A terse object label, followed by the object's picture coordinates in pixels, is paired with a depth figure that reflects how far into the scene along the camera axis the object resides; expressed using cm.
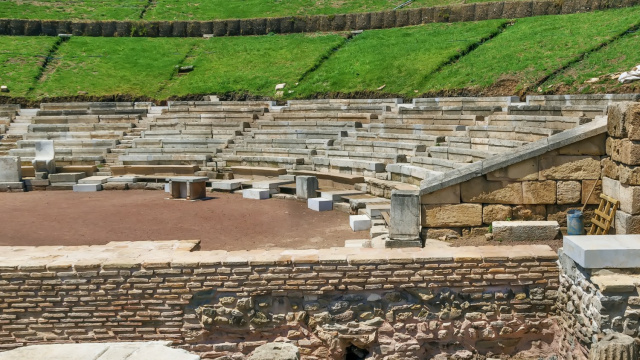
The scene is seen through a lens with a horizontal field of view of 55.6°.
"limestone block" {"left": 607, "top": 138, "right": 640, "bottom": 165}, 900
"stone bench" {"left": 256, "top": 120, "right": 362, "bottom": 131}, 1977
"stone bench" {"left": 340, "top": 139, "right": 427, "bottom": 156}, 1637
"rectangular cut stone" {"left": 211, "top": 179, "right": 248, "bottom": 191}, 1717
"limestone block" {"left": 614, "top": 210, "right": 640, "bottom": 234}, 916
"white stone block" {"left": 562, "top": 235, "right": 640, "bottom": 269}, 733
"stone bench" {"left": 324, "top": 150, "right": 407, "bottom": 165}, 1614
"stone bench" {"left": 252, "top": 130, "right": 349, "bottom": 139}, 1936
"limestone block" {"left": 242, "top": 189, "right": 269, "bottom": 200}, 1606
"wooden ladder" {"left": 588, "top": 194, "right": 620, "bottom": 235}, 940
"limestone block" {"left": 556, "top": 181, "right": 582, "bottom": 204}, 1004
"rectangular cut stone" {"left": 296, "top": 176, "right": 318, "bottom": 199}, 1530
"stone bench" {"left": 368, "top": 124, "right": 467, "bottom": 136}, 1655
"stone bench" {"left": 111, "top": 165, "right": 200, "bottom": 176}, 1934
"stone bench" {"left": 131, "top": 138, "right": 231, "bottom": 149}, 2064
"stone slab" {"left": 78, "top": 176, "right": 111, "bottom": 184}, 1845
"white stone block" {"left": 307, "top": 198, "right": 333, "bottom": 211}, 1434
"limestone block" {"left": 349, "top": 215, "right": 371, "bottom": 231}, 1206
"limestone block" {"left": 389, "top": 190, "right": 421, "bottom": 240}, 982
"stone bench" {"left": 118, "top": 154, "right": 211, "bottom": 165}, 1967
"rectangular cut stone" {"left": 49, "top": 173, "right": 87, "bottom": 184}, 1864
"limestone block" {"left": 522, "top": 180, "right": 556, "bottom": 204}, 1005
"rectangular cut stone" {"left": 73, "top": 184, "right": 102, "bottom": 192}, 1817
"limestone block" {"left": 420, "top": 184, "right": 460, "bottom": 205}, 1002
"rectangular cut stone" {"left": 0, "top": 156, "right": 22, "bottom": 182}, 1847
